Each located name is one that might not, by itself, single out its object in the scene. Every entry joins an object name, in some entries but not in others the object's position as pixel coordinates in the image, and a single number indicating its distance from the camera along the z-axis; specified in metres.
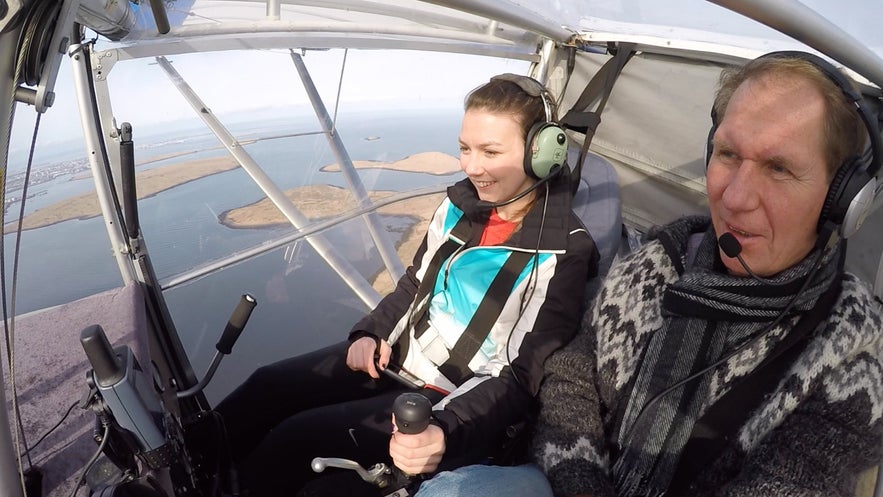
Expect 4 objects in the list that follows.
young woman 1.26
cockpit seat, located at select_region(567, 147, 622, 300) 1.59
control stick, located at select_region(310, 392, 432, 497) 0.89
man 0.80
